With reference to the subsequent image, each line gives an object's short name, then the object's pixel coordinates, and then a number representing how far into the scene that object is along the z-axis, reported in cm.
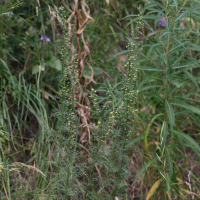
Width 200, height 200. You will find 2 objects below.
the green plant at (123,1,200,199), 446
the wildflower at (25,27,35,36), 594
